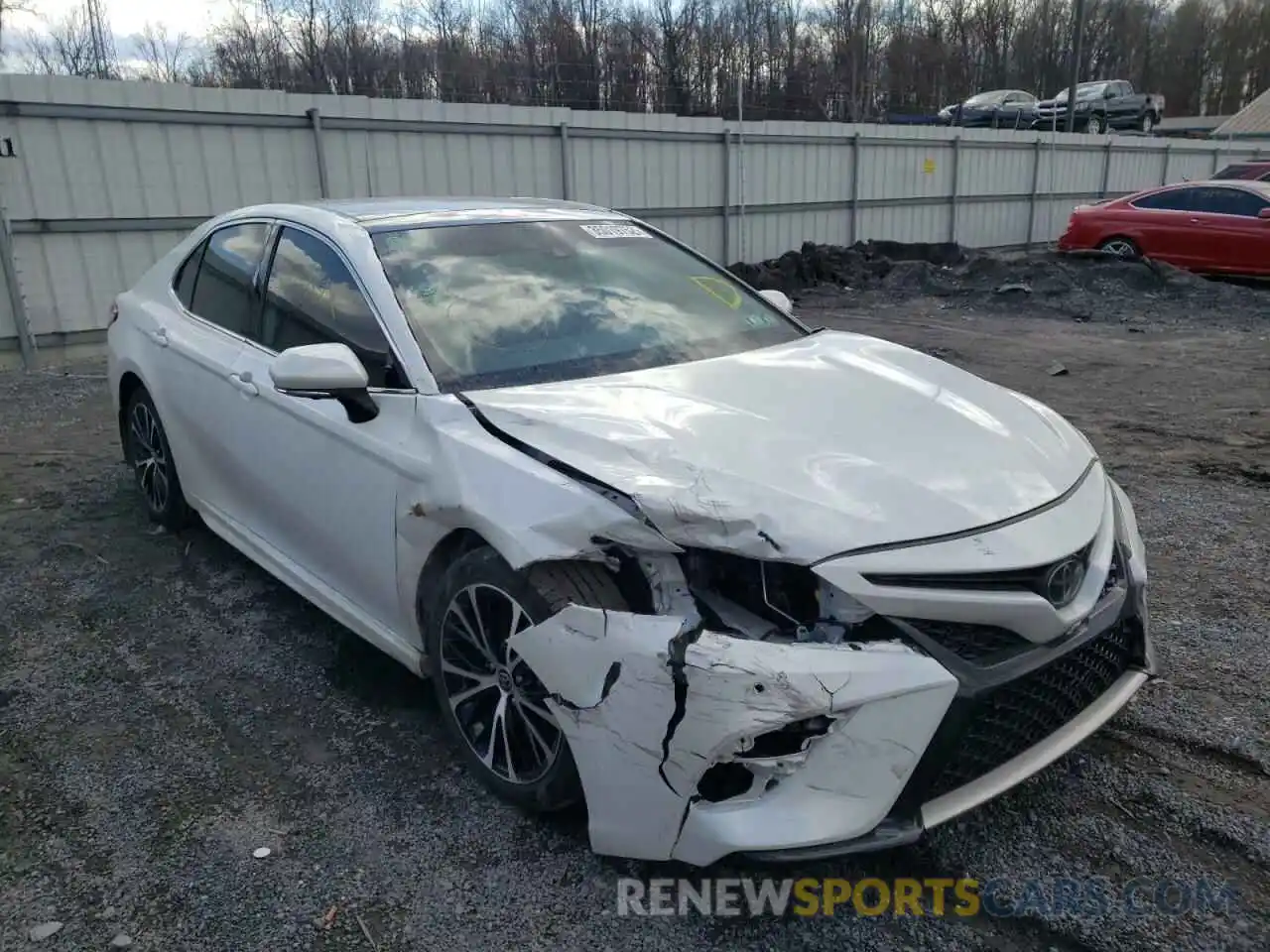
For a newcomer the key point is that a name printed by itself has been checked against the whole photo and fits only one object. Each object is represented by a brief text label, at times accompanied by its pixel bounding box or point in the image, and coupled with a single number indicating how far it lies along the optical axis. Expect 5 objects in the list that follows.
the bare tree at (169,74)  30.05
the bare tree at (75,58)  29.27
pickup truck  34.06
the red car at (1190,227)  13.83
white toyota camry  2.09
